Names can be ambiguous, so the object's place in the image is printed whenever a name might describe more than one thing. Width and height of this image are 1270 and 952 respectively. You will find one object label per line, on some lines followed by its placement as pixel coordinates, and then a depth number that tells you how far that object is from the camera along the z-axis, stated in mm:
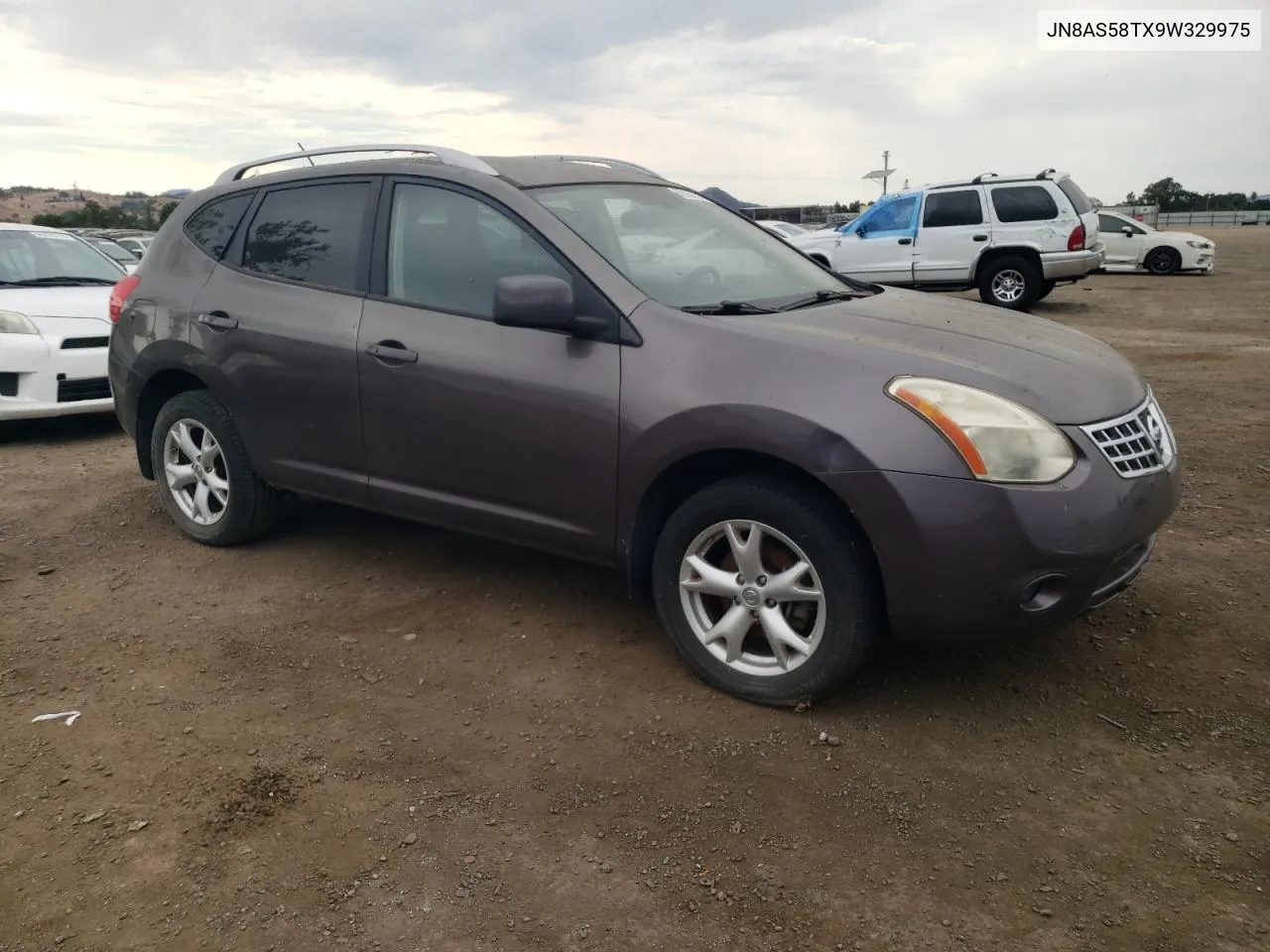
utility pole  37250
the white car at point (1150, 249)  21047
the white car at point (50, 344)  7172
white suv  14273
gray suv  2947
